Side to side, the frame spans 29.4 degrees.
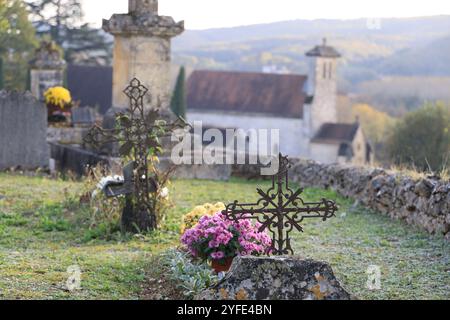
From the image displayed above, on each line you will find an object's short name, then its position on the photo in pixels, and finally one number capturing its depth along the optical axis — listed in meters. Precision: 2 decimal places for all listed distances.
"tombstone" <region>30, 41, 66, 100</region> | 22.20
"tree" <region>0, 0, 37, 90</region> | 40.06
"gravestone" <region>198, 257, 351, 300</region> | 5.91
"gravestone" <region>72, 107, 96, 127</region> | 18.88
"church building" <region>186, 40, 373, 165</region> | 63.38
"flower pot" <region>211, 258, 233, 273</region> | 7.64
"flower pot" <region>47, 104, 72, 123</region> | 18.41
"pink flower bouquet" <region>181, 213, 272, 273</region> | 7.61
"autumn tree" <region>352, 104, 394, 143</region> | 76.00
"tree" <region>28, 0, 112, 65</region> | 51.28
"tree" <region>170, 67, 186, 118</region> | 48.72
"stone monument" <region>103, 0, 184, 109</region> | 14.80
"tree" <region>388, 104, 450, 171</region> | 31.14
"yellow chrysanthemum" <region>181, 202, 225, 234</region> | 8.89
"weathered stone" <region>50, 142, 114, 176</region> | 15.03
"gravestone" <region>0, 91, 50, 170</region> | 14.84
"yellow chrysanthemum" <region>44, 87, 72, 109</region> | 18.30
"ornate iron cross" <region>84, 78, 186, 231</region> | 10.02
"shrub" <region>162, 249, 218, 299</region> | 7.24
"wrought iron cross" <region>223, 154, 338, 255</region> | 7.42
